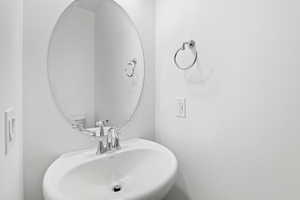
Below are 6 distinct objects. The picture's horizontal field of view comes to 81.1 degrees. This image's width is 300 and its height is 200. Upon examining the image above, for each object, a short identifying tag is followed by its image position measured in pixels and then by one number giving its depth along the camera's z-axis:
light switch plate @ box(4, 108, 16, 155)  0.54
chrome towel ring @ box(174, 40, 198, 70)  1.07
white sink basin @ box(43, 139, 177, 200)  0.73
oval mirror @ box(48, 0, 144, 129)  0.98
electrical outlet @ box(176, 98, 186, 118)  1.15
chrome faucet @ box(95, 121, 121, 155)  1.05
